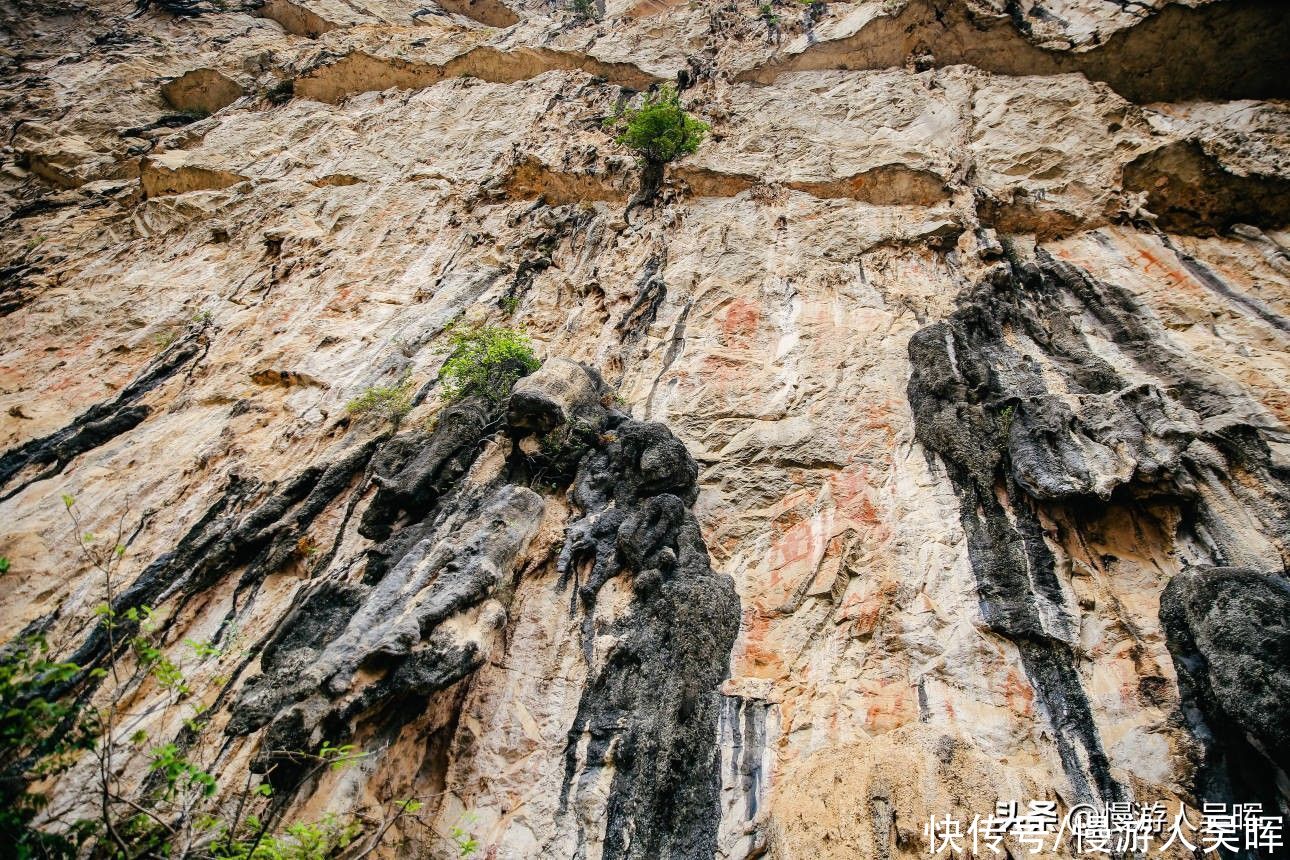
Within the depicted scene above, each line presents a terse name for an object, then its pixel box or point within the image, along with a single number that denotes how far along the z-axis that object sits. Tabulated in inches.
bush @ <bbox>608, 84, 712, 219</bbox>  564.1
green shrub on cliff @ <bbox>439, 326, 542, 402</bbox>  377.7
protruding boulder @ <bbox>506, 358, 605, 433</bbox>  344.2
